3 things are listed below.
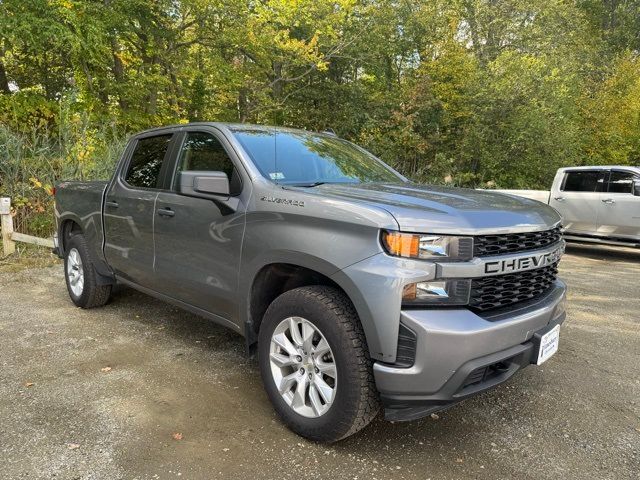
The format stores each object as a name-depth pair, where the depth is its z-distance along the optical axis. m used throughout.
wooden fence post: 6.98
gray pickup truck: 2.22
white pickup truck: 8.88
